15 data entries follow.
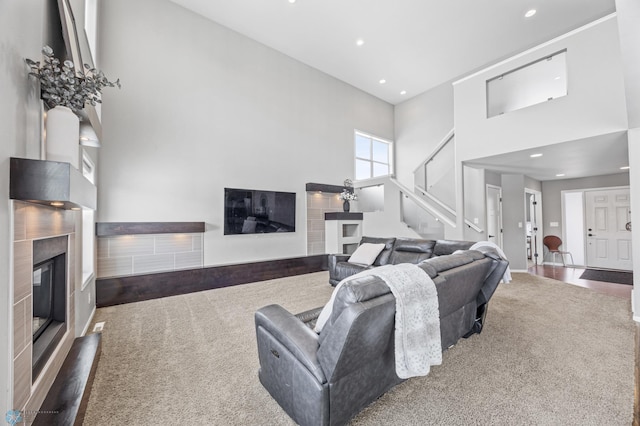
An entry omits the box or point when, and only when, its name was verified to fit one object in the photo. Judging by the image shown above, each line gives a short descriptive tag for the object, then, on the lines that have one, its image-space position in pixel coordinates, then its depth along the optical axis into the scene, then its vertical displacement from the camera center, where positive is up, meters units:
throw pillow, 4.42 -0.66
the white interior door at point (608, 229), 6.24 -0.41
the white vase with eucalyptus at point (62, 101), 1.59 +0.75
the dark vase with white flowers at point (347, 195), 6.89 +0.53
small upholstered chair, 6.79 -0.82
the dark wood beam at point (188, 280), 3.82 -1.06
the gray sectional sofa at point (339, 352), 1.34 -0.76
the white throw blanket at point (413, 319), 1.51 -0.62
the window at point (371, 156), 8.05 +1.88
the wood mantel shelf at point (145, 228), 3.91 -0.15
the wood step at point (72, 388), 1.43 -1.06
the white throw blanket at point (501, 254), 2.84 -0.44
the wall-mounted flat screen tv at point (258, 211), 5.25 +0.12
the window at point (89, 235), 3.47 -0.23
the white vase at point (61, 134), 1.64 +0.54
